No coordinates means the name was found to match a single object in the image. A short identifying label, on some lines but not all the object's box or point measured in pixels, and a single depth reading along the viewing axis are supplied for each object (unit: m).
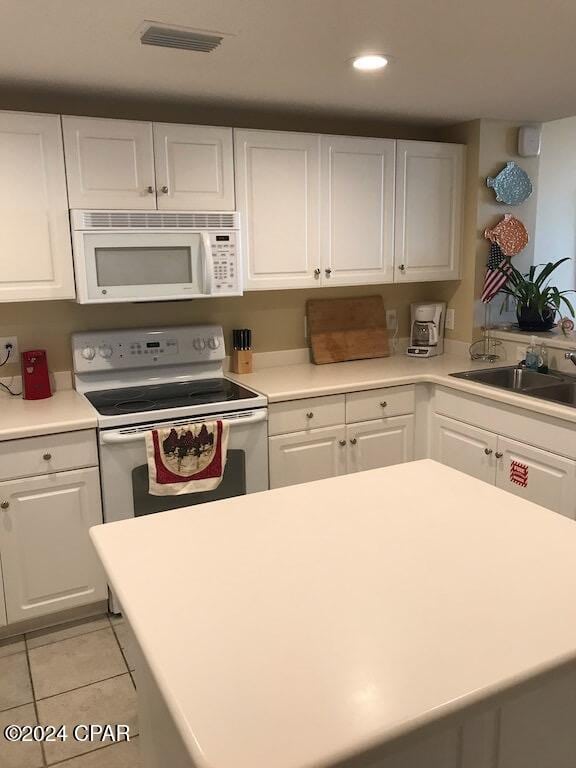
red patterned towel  2.65
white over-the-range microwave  2.74
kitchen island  0.89
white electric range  2.66
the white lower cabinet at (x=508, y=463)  2.67
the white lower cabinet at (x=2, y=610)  2.58
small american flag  3.67
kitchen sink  3.15
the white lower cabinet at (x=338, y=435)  3.01
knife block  3.41
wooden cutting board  3.65
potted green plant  3.56
